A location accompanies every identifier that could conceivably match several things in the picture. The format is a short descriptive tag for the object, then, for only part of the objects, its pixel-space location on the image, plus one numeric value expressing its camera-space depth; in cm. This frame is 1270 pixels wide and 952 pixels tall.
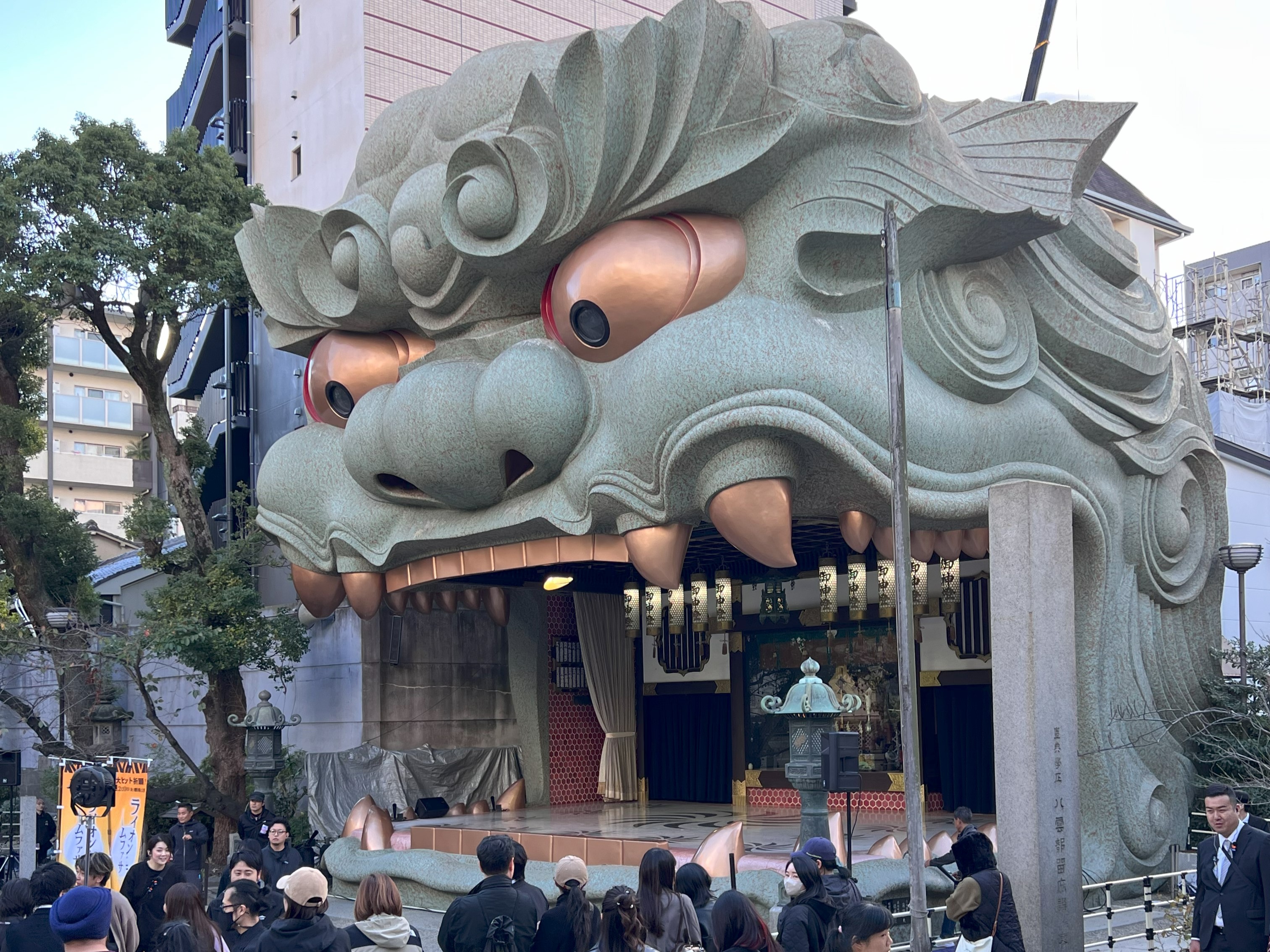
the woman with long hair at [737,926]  548
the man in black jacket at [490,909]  632
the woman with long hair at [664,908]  611
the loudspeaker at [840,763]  977
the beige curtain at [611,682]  2033
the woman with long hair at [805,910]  615
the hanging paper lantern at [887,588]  1680
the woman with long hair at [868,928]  517
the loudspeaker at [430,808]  1781
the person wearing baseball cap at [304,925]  547
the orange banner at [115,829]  1037
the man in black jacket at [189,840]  1105
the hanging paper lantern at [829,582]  1786
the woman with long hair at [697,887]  675
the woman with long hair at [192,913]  568
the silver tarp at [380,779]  1777
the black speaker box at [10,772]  1524
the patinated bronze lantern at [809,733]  1171
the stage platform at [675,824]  1483
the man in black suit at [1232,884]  705
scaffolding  2975
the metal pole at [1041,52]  1877
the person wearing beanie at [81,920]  517
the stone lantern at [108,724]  1809
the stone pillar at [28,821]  1349
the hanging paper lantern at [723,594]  1884
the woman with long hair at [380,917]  580
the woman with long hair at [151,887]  792
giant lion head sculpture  1262
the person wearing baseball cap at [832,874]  690
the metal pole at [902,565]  834
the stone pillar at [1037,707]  993
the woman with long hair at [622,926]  564
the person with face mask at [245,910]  616
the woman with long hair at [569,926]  647
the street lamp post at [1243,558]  1526
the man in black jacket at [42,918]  575
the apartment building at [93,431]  4709
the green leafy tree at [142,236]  1817
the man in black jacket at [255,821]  1315
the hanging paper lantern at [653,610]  1958
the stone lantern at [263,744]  1698
